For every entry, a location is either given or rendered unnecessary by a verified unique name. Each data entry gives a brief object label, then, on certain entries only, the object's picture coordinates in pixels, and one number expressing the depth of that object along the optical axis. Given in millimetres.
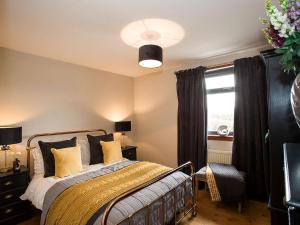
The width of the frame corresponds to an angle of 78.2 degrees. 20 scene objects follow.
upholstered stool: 2635
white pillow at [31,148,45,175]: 2699
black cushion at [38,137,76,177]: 2619
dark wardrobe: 1107
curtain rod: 3312
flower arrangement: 768
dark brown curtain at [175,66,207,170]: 3438
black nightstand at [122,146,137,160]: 4023
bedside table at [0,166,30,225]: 2383
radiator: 3258
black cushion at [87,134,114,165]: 3189
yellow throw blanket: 1749
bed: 1719
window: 3385
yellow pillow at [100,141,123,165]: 3202
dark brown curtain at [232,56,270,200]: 2812
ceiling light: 2180
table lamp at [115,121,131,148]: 4086
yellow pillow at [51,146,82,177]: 2578
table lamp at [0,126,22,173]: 2330
